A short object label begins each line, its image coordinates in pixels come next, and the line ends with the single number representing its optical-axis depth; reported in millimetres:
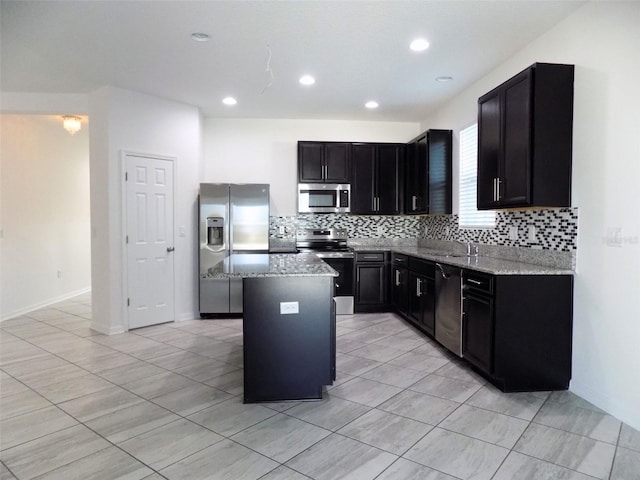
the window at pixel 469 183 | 4477
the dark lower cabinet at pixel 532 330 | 2938
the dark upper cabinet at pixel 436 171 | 5000
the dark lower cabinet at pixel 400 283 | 4957
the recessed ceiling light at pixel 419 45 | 3354
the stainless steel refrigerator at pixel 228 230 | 5227
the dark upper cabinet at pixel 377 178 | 5793
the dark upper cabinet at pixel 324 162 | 5754
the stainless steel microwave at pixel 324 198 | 5766
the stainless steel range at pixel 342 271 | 5453
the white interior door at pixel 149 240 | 4758
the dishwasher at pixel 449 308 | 3549
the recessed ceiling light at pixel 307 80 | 4246
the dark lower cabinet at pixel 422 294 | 4164
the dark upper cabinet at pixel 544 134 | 2922
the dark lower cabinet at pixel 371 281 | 5488
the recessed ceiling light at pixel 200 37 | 3264
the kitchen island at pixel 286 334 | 2773
